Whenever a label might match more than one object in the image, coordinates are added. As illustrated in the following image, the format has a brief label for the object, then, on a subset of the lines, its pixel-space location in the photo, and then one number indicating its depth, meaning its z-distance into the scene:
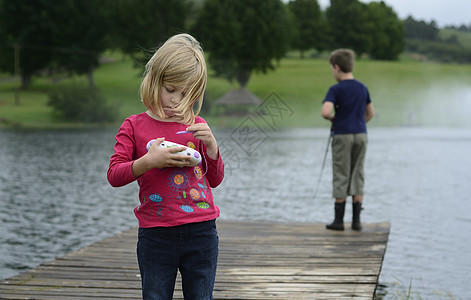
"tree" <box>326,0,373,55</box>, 95.06
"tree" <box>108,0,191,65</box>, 61.84
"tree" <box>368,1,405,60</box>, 98.38
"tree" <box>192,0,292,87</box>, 59.69
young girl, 2.90
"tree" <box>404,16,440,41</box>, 125.19
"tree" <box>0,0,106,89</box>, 62.53
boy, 7.07
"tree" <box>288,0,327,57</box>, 87.75
